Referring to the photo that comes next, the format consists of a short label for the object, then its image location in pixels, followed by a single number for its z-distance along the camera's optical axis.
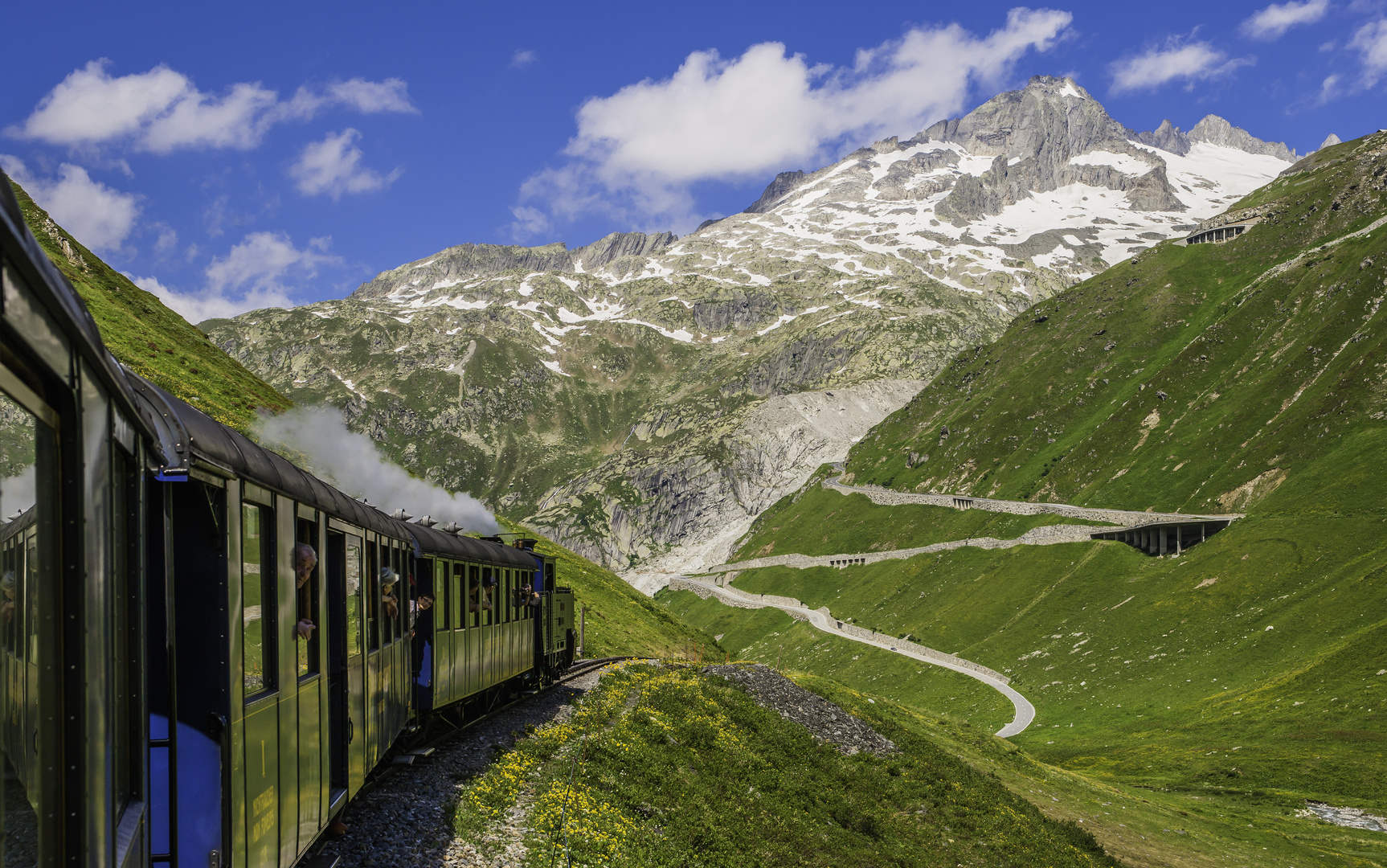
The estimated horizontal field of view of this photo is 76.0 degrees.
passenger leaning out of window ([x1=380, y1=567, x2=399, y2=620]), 15.96
